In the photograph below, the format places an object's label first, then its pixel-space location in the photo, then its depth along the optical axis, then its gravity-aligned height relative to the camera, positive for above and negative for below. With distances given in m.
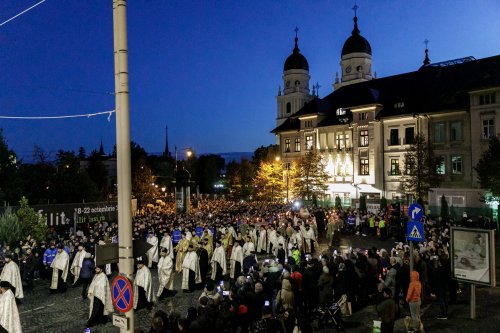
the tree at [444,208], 31.26 -3.24
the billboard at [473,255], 11.35 -2.46
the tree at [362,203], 37.00 -3.24
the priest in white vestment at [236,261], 17.70 -3.75
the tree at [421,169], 39.09 -0.51
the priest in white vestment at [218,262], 17.31 -3.72
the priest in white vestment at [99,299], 12.42 -3.64
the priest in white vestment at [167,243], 19.57 -3.27
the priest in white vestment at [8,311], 10.43 -3.28
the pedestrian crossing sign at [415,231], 11.45 -1.76
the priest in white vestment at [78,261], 16.50 -3.38
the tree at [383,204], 35.40 -3.29
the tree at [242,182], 66.06 -2.40
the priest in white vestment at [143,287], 13.45 -3.56
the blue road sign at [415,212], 11.86 -1.31
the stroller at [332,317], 11.55 -3.99
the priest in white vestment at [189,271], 15.94 -3.71
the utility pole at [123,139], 6.30 +0.45
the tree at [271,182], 52.69 -1.85
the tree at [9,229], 22.75 -2.95
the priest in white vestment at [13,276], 14.55 -3.39
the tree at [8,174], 39.02 -0.15
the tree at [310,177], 48.38 -1.29
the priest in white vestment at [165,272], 15.07 -3.51
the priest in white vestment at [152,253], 20.22 -3.84
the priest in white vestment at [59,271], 16.39 -3.71
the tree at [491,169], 31.13 -0.56
